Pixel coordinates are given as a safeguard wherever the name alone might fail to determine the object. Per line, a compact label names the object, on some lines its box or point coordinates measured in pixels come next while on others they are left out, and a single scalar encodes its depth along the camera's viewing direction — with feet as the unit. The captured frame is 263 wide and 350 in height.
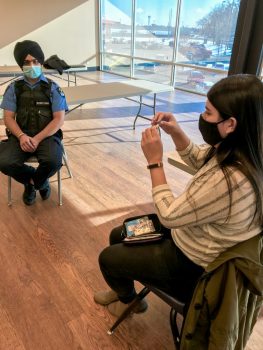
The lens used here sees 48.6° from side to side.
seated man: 7.32
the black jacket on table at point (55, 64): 14.75
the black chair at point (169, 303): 3.64
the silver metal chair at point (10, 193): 7.48
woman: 2.95
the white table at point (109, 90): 10.69
